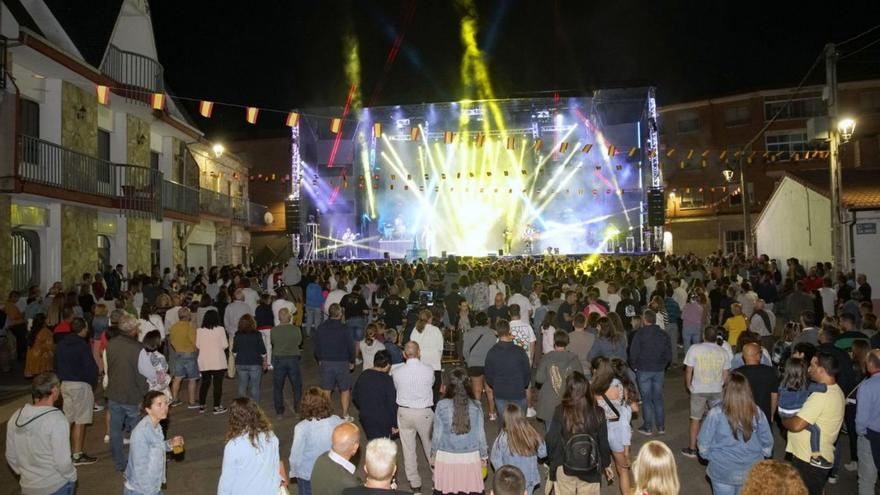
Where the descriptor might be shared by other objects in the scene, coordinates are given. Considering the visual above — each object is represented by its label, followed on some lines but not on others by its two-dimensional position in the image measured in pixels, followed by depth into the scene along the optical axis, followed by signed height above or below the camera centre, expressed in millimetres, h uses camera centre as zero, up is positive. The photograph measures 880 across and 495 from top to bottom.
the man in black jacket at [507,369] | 7328 -1143
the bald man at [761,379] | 6391 -1124
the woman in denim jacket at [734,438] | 4844 -1303
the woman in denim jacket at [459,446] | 5414 -1493
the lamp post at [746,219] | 24656 +1798
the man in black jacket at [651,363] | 8195 -1231
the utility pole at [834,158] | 14531 +2431
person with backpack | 4887 -1341
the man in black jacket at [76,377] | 7328 -1182
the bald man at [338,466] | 4117 -1261
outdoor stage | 29953 +4278
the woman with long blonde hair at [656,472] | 3566 -1140
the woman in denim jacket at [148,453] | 4785 -1345
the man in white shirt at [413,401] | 6598 -1348
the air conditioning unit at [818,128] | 15031 +3215
